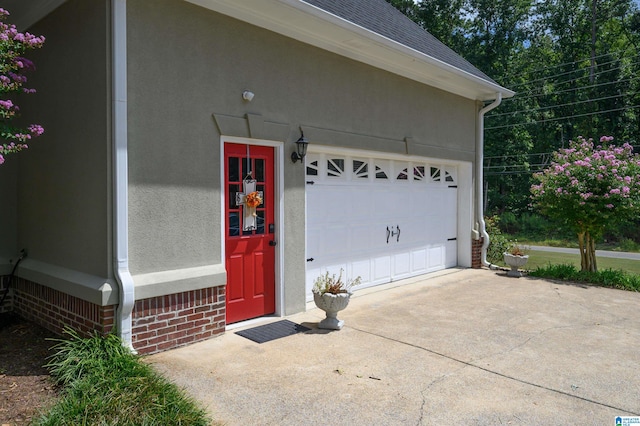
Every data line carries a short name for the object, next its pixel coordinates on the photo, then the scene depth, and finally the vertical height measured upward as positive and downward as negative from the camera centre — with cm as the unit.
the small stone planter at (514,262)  940 -118
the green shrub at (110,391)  323 -143
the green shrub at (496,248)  1153 -108
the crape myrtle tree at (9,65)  429 +138
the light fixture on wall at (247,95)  558 +136
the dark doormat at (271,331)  530 -151
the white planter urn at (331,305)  555 -121
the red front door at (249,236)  561 -38
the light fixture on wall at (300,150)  615 +77
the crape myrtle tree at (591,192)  880 +25
